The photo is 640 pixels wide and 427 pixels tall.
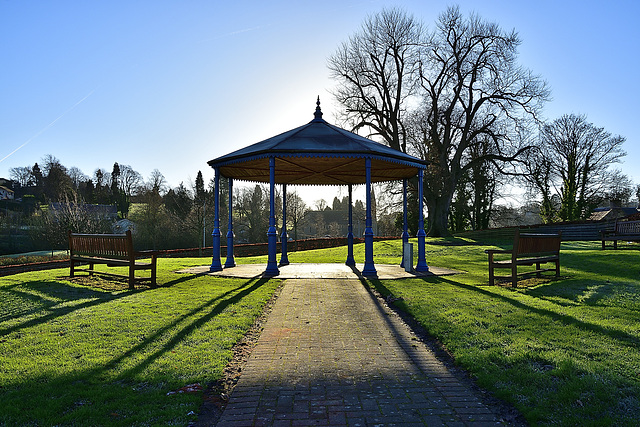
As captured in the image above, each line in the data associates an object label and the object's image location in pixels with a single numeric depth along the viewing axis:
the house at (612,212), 42.22
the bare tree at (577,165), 38.81
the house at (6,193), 70.46
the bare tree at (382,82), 32.41
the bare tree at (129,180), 76.25
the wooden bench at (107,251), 9.18
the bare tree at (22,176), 81.12
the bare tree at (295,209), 48.85
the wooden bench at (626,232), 15.07
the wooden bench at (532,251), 9.02
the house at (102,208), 33.85
